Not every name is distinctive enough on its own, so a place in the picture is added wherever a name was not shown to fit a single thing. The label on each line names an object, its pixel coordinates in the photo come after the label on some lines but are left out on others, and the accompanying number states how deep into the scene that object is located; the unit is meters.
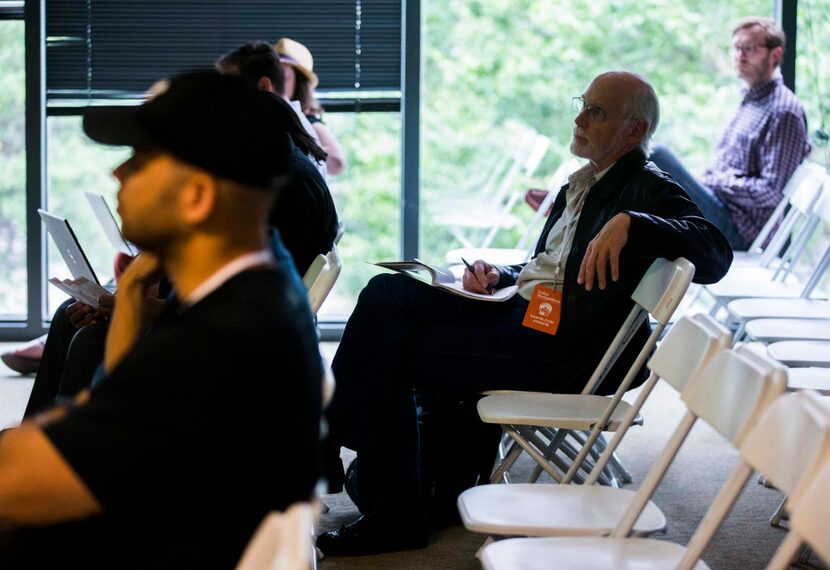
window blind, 11.64
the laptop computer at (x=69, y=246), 6.79
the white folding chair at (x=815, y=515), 3.00
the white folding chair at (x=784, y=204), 9.62
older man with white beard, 6.19
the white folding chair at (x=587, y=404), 5.61
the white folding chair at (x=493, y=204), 12.09
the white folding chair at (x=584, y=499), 4.34
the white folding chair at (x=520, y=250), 9.91
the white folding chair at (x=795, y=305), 8.45
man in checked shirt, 10.68
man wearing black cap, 2.47
